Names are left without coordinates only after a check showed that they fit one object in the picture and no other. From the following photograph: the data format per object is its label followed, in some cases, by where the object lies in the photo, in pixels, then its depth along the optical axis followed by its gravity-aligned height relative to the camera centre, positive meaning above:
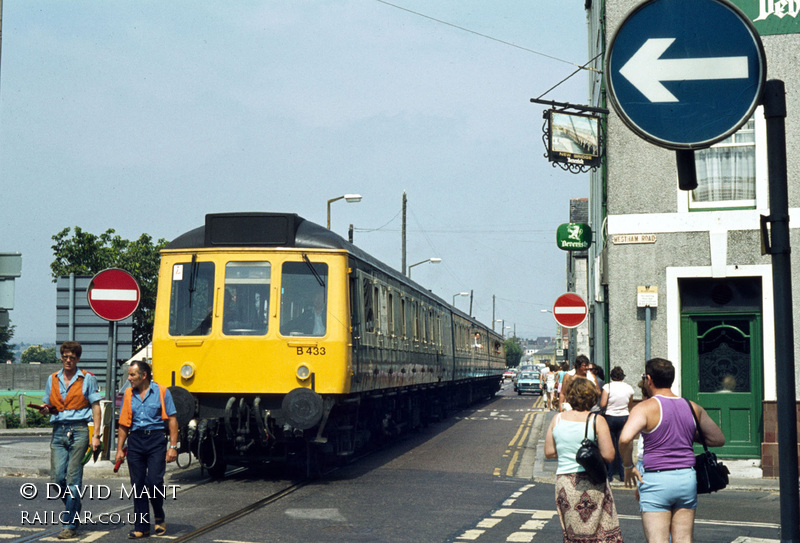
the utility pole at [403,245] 47.46 +5.30
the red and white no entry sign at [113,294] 14.63 +0.93
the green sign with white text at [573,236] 19.88 +2.41
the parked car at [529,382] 57.00 -1.14
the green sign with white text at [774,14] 15.91 +5.32
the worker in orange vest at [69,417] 9.42 -0.52
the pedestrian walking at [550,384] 33.26 -0.73
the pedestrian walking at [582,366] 15.47 -0.07
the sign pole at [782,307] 4.07 +0.22
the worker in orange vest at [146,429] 9.41 -0.63
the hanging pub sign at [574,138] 16.81 +3.61
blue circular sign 4.12 +1.16
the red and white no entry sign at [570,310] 18.75 +0.93
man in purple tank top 6.36 -0.61
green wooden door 15.98 -0.16
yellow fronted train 13.53 +0.30
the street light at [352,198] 31.88 +5.01
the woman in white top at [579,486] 6.68 -0.81
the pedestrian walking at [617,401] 14.02 -0.53
